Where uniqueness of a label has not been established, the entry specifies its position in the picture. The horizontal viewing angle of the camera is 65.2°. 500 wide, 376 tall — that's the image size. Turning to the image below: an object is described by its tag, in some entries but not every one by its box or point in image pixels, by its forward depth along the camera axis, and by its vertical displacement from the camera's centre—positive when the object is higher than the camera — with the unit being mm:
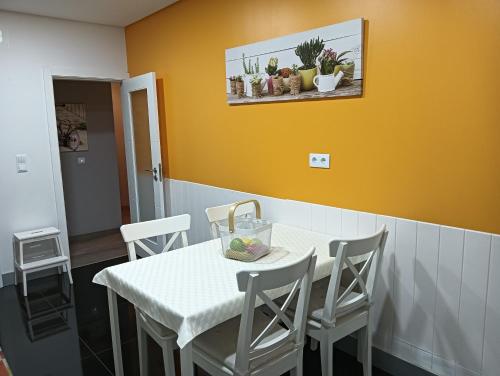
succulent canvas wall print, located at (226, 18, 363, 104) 2186 +395
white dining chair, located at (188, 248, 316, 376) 1443 -874
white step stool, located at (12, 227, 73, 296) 3451 -1119
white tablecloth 1489 -657
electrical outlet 2420 -198
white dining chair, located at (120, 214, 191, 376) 1819 -899
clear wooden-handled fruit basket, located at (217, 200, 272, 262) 1949 -550
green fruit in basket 1951 -565
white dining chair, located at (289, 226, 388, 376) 1757 -878
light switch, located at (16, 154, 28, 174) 3609 -244
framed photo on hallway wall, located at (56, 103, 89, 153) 4789 +99
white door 3670 -166
